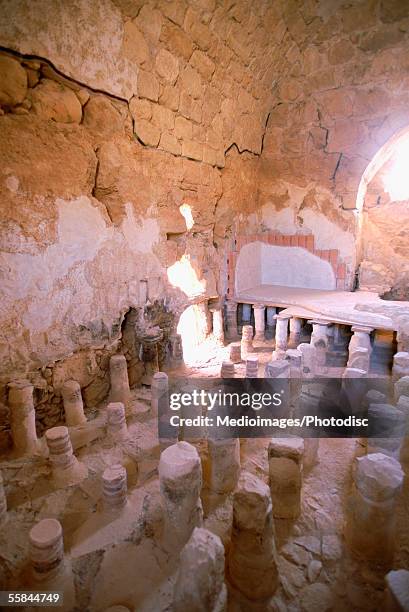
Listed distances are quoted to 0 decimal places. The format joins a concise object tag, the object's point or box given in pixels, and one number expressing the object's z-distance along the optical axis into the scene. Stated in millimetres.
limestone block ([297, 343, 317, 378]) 3415
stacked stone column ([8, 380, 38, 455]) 2646
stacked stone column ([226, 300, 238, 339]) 5297
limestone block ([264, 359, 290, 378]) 2975
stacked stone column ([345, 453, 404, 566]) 1715
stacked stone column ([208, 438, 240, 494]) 2246
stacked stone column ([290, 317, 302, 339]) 4613
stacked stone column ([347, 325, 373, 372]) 3852
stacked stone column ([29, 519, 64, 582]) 1687
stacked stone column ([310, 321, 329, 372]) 4219
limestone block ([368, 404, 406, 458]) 2305
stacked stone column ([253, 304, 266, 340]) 5051
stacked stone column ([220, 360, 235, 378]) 3434
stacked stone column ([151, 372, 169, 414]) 3119
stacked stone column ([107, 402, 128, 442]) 2844
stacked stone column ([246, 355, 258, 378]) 3367
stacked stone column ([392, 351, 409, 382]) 3139
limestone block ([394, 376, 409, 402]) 2686
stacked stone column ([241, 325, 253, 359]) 4633
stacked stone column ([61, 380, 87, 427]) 3016
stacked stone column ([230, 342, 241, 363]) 4348
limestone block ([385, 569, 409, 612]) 1329
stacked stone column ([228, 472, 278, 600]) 1638
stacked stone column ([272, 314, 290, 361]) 4466
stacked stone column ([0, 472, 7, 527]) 2104
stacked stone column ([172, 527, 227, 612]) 1355
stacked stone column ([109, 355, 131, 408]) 3400
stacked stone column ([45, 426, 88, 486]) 2406
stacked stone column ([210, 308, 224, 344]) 4988
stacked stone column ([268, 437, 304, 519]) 2031
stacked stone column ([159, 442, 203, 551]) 1828
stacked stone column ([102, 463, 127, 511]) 2125
